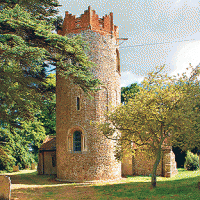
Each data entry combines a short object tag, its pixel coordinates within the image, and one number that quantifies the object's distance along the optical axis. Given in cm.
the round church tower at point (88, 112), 1731
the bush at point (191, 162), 2311
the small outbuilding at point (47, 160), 2377
